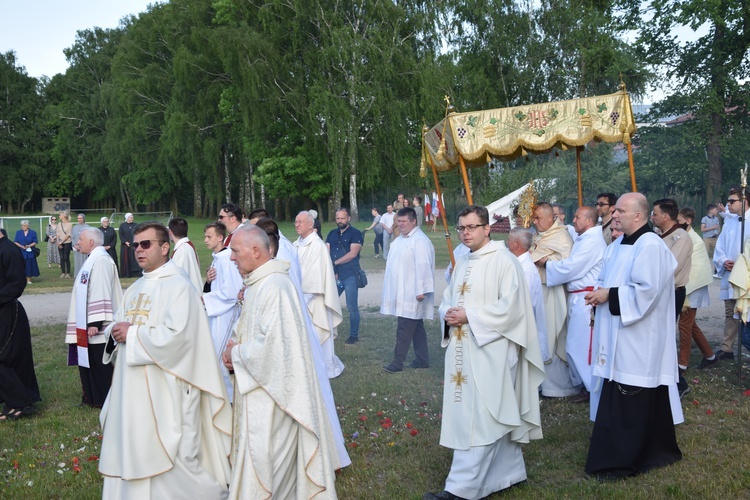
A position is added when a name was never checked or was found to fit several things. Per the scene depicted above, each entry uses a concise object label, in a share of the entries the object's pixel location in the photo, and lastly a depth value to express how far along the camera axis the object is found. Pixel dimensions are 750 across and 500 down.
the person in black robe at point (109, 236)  17.22
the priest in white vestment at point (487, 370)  4.65
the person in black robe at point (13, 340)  6.76
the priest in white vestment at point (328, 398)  5.01
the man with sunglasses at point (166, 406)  4.16
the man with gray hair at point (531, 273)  6.71
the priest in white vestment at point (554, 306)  7.40
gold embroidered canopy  8.27
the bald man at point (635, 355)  4.92
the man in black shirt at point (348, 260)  10.21
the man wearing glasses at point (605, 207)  7.95
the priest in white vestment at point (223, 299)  6.68
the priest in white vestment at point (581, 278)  7.06
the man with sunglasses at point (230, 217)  7.64
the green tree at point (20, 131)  56.22
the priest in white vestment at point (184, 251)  7.31
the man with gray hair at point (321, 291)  8.10
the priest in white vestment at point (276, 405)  3.95
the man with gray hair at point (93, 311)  6.73
